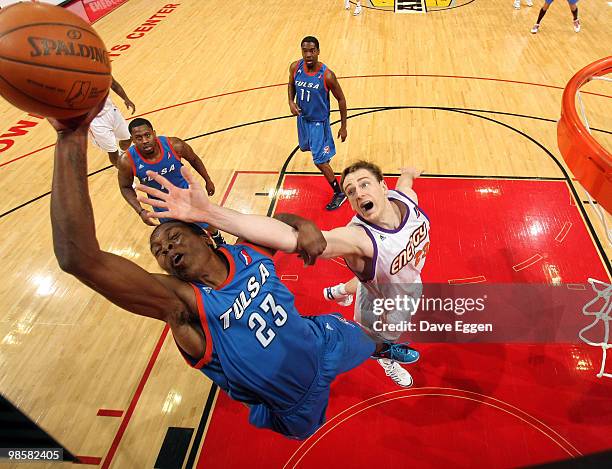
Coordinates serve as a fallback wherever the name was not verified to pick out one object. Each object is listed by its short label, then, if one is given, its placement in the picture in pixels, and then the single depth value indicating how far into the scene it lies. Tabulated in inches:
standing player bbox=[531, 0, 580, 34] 351.6
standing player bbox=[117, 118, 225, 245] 154.0
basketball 68.4
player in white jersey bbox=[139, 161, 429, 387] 85.6
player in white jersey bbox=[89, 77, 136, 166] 207.9
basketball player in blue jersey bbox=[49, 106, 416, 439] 71.1
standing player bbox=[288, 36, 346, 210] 190.2
